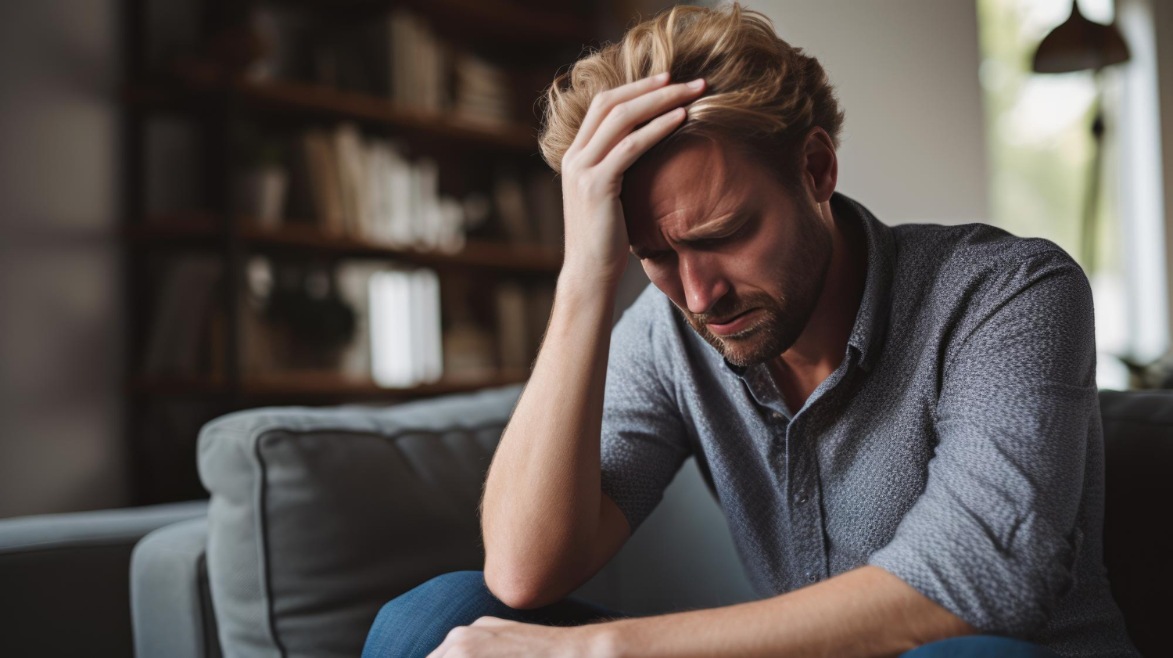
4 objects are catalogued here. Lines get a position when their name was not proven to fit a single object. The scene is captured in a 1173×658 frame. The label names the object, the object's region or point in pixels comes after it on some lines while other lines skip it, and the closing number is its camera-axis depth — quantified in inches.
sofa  45.8
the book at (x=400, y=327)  114.7
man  36.0
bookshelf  99.7
